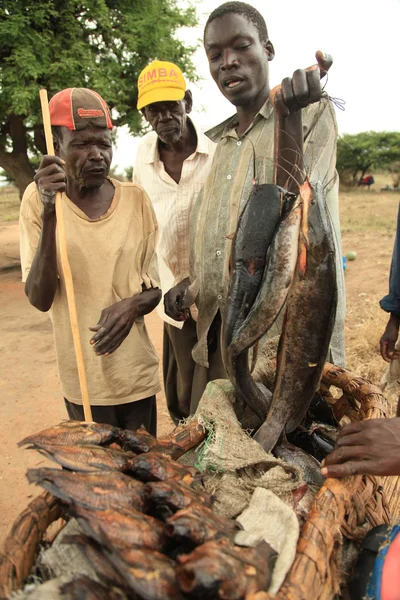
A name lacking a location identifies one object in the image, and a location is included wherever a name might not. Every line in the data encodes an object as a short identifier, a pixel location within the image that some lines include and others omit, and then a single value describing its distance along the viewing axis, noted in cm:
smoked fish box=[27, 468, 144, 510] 102
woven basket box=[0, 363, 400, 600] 97
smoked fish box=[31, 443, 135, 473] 114
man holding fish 179
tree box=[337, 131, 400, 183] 2780
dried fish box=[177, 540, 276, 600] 88
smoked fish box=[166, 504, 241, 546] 98
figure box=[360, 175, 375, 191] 2673
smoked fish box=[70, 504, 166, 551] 95
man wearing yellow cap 257
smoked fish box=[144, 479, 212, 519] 107
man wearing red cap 194
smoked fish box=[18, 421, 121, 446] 120
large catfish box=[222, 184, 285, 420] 141
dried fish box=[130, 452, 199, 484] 117
